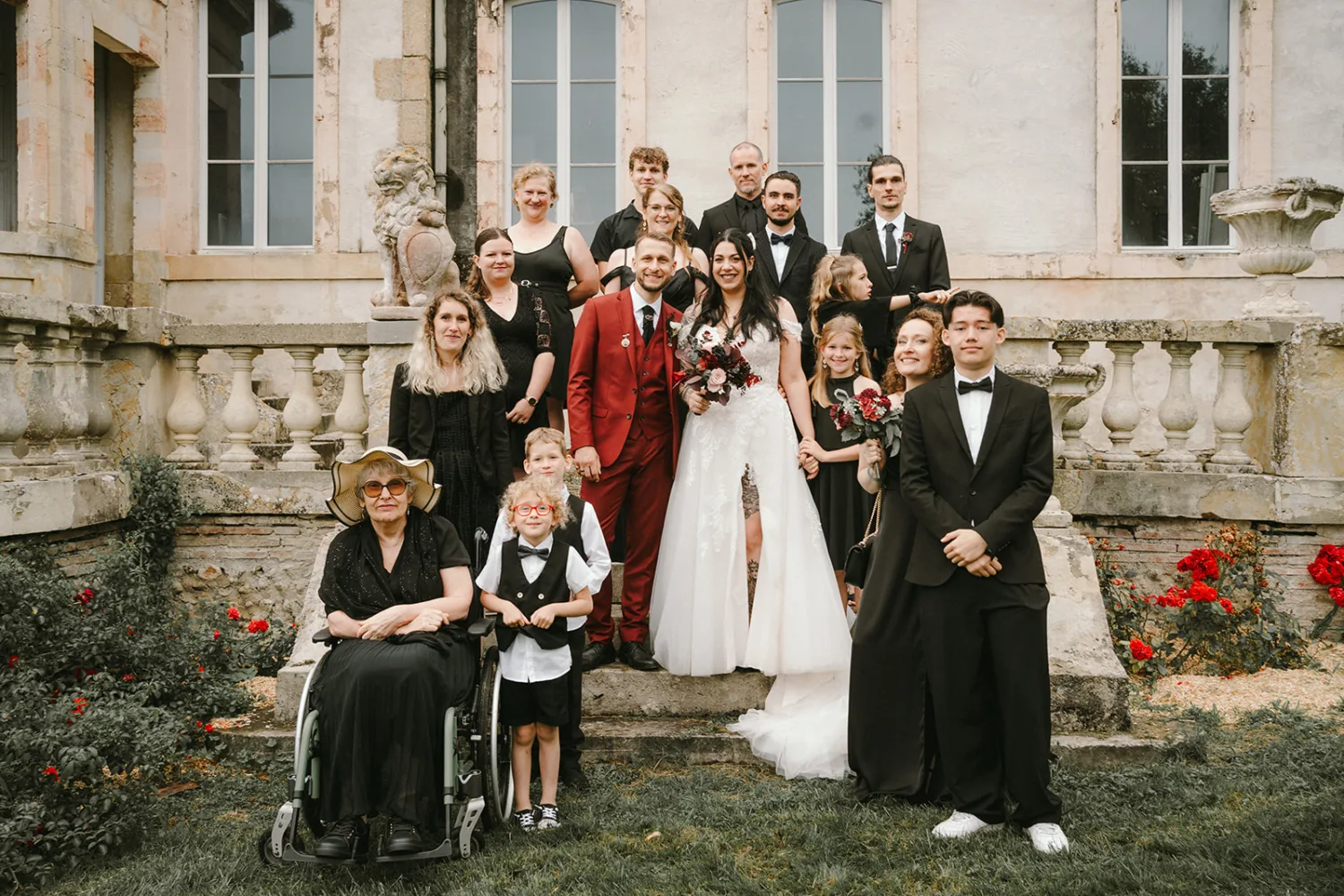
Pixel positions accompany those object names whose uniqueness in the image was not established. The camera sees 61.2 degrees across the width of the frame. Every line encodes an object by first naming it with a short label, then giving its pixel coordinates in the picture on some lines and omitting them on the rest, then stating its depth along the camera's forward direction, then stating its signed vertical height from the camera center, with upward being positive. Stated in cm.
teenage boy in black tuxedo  391 -50
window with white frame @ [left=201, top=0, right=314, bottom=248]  1055 +289
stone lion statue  603 +108
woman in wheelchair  375 -80
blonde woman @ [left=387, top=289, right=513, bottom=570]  493 +6
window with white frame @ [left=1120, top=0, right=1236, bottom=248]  1026 +277
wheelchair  366 -122
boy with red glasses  421 -71
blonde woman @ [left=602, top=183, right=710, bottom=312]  531 +94
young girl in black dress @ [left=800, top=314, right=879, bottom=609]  527 -11
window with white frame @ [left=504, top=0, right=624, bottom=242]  1045 +308
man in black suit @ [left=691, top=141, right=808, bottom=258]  628 +126
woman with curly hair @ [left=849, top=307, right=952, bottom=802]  430 -93
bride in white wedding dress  498 -53
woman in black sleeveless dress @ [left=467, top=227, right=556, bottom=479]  538 +45
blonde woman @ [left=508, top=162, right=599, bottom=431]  562 +85
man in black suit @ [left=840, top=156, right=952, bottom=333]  611 +100
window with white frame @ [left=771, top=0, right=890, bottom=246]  1042 +307
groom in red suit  517 +6
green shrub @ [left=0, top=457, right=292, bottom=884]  404 -118
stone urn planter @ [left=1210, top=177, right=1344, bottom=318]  680 +126
